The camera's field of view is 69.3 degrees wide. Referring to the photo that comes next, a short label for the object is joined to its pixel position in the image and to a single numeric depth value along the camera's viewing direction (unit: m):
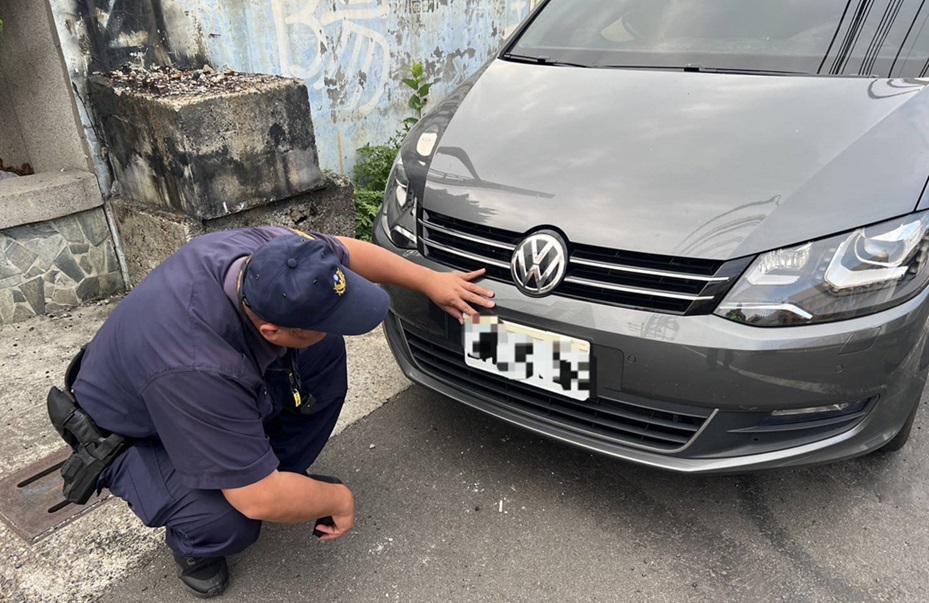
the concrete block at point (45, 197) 2.92
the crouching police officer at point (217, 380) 1.39
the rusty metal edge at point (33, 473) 2.00
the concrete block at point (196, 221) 3.01
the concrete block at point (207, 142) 2.83
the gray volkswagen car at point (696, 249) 1.59
